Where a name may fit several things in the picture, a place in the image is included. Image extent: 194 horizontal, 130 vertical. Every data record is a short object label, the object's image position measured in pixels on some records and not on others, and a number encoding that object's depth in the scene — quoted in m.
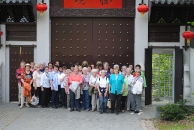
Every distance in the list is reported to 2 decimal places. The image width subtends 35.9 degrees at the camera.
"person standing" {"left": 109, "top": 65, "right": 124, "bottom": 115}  11.41
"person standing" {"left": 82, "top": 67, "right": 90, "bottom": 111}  11.97
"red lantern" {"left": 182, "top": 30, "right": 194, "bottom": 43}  11.97
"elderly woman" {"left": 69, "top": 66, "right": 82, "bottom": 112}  11.78
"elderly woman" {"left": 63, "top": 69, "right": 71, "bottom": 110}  11.95
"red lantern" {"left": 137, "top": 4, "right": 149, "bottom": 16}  12.26
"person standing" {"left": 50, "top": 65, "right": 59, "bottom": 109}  12.19
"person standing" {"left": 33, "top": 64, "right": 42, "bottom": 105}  12.17
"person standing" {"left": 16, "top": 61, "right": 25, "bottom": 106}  12.36
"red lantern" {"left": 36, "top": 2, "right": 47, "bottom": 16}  12.41
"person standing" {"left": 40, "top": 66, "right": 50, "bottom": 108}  12.14
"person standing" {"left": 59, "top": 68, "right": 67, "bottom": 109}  12.12
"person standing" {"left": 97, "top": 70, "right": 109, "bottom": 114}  11.60
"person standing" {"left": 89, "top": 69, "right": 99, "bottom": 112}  11.76
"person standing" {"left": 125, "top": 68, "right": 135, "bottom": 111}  11.87
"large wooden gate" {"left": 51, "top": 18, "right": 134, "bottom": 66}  13.33
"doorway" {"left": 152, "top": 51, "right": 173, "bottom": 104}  13.19
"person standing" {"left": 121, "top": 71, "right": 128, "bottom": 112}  11.72
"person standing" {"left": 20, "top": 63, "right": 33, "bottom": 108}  12.17
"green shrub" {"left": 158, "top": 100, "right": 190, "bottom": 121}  10.22
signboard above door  13.13
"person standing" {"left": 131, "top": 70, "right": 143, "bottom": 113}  11.70
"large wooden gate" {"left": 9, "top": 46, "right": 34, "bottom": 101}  13.30
